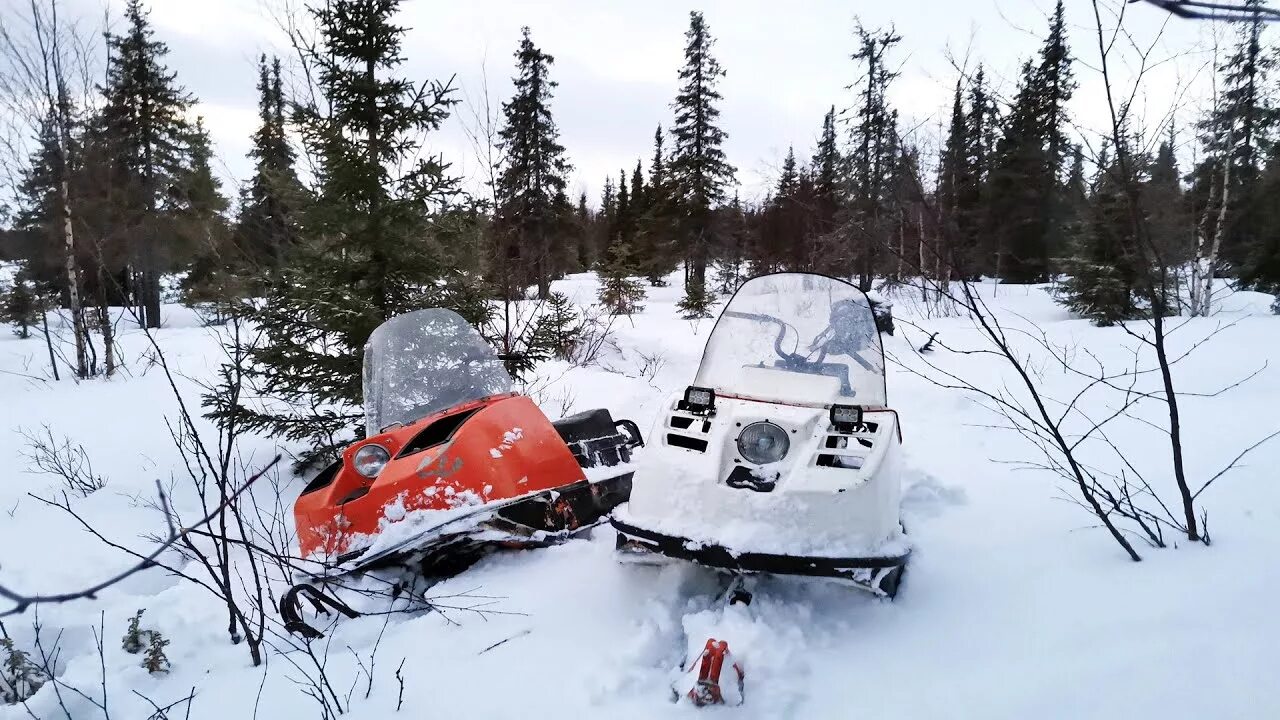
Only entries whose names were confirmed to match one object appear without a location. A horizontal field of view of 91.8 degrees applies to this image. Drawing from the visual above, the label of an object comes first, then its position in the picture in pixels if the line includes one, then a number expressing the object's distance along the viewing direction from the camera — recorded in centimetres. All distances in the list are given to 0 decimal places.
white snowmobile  269
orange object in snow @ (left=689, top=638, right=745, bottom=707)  232
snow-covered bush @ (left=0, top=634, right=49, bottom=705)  286
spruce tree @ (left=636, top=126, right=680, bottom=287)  2761
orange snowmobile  334
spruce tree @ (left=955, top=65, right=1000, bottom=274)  2406
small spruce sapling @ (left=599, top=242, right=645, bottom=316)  1955
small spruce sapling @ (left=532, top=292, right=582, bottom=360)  662
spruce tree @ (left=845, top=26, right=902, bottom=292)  1884
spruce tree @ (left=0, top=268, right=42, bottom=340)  1728
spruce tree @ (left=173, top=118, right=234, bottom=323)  1780
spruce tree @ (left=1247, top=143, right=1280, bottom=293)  1402
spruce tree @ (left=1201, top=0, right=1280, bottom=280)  1196
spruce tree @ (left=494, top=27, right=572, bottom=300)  2347
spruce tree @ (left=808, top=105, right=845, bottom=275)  1753
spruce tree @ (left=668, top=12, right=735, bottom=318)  2633
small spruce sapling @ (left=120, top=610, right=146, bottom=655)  313
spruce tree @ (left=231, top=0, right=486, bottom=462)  598
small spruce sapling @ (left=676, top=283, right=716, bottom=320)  1822
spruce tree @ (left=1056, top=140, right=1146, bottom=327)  1369
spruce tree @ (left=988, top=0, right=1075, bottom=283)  2350
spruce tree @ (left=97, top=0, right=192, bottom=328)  1923
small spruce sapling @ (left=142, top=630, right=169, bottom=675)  293
